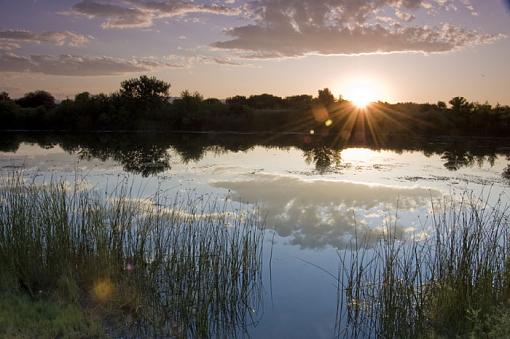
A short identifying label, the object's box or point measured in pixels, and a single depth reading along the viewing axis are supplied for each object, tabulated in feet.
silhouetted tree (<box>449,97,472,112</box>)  133.69
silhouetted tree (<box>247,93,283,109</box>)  196.68
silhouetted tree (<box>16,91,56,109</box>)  218.38
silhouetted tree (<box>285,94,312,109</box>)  199.97
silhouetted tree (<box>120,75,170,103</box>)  166.96
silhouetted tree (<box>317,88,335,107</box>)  156.04
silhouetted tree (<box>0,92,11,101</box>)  165.95
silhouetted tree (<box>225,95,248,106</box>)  211.16
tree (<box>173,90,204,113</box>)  156.76
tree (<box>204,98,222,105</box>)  162.09
